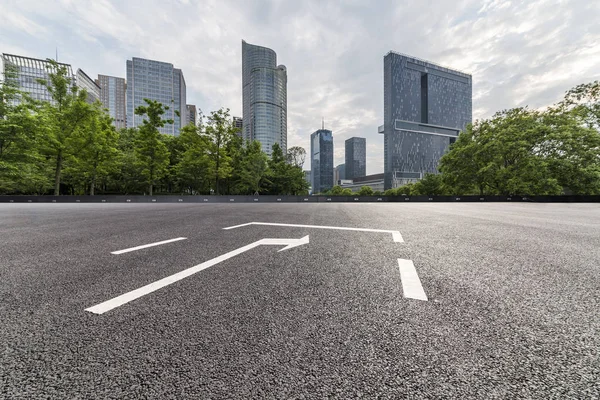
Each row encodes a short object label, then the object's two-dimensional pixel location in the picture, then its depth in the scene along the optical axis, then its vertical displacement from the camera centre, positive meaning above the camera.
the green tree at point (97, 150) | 30.92 +5.75
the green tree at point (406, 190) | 64.87 +1.15
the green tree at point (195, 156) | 37.34 +5.77
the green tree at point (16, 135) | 24.62 +6.11
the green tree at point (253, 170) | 42.62 +4.15
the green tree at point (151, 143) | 33.75 +6.96
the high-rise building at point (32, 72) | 93.62 +52.82
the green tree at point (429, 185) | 52.44 +1.88
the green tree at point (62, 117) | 28.61 +9.26
